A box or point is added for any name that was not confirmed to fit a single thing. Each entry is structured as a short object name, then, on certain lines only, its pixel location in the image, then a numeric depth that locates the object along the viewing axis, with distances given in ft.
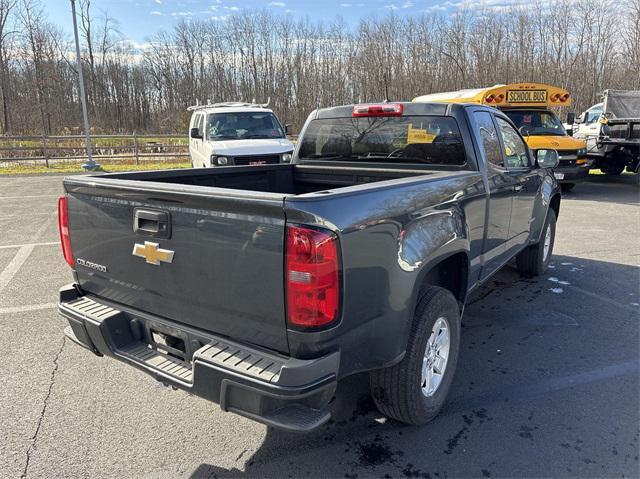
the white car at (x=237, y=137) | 34.30
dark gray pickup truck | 6.51
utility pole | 54.80
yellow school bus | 36.09
